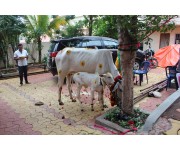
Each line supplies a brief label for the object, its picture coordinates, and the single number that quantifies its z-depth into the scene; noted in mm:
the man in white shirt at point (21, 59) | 7633
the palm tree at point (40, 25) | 10930
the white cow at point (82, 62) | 4730
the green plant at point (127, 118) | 3974
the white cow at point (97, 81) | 4668
